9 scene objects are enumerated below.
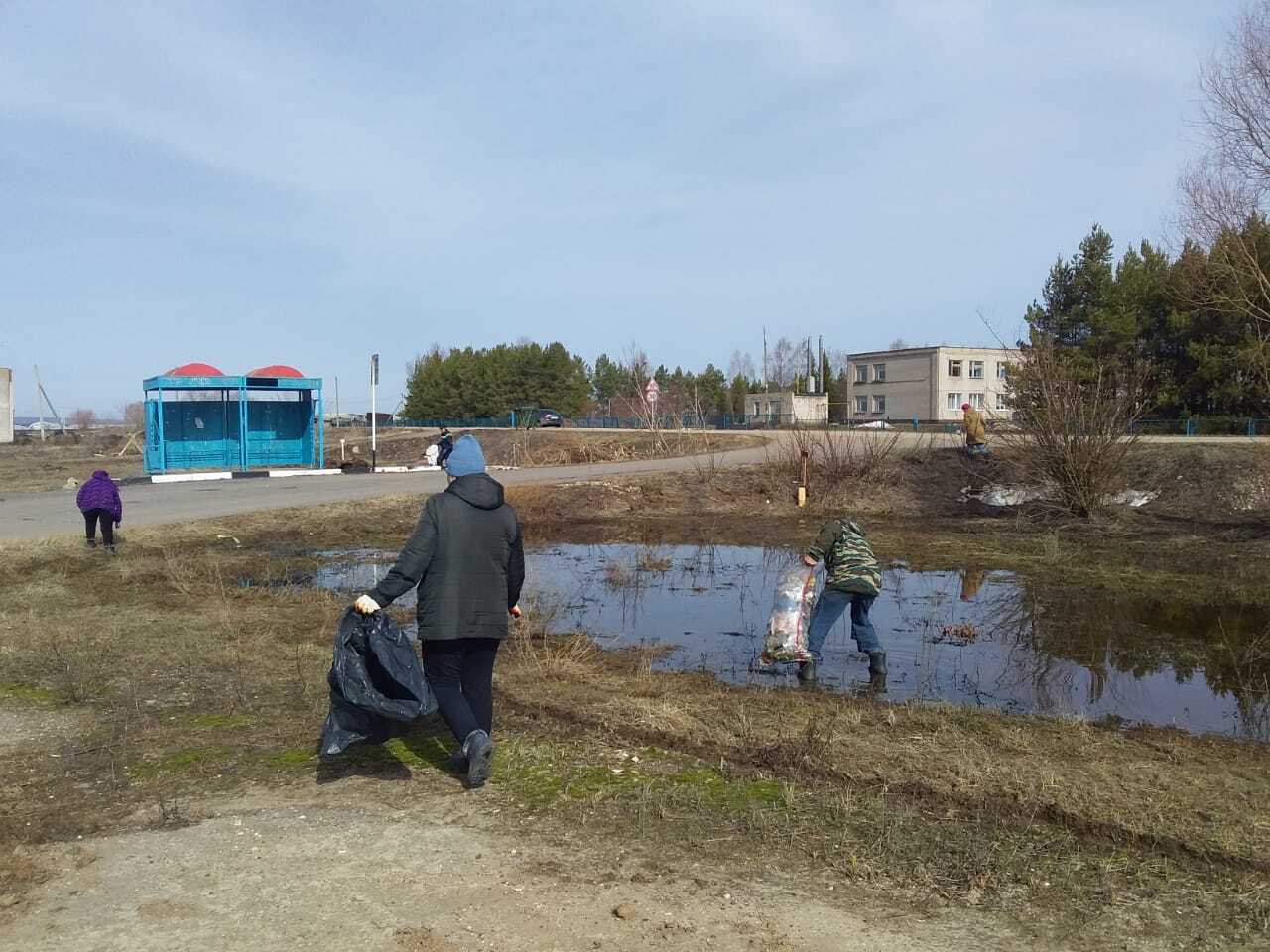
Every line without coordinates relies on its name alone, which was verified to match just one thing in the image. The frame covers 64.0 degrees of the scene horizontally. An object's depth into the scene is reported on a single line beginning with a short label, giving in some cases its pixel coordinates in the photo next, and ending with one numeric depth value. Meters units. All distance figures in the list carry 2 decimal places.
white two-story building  74.00
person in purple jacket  13.76
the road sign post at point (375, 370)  27.00
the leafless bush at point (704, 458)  22.95
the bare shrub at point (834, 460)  21.72
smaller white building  64.81
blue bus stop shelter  27.91
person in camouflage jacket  8.18
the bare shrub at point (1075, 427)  17.56
